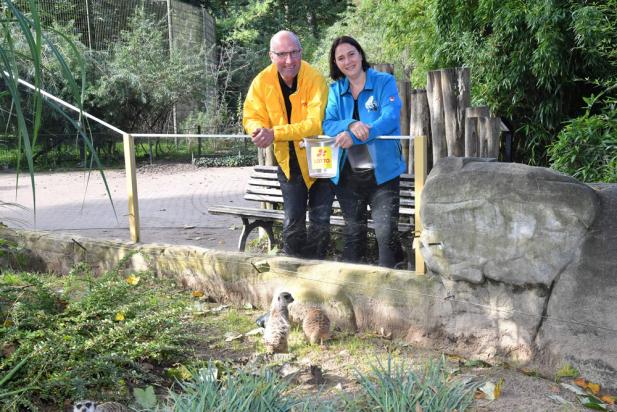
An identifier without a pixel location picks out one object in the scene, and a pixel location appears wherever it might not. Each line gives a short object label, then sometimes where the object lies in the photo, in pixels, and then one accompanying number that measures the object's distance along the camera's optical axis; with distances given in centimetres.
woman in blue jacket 399
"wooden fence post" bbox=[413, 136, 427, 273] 378
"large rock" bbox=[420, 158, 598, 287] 312
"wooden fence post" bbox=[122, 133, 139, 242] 482
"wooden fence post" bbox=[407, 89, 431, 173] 470
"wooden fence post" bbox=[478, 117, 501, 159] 417
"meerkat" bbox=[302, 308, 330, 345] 362
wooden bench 511
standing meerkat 347
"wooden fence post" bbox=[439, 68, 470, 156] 437
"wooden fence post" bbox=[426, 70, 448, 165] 448
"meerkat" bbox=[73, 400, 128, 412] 243
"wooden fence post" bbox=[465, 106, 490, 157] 420
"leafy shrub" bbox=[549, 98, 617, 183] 503
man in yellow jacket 421
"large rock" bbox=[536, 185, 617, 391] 307
